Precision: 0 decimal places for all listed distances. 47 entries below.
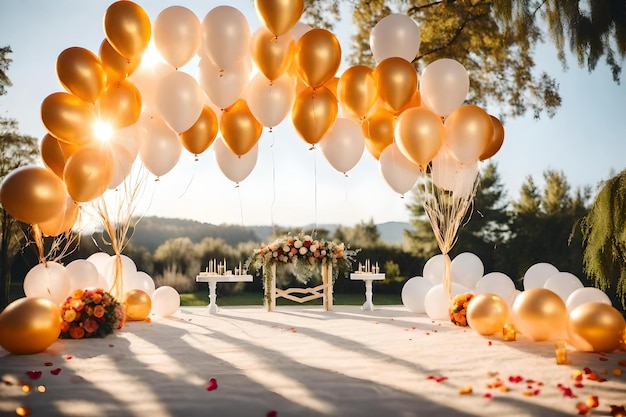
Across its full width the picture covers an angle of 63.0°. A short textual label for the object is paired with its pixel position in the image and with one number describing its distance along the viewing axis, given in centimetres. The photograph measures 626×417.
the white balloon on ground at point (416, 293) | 791
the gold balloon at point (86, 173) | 488
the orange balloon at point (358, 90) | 530
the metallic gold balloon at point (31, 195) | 464
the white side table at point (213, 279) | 843
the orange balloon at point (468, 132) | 539
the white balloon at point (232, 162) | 611
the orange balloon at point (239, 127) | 552
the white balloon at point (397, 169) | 594
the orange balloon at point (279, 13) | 465
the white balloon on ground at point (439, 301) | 693
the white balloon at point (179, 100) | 507
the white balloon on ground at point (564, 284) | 606
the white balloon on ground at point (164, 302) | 763
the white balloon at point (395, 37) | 549
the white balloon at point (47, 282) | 602
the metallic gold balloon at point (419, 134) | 515
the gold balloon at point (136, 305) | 692
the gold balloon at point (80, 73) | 488
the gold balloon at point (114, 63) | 516
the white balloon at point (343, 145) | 571
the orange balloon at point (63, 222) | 564
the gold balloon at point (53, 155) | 549
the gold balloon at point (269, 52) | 501
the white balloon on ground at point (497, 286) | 652
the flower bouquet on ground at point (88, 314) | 555
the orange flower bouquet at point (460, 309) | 639
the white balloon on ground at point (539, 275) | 693
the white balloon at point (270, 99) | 528
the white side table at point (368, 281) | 888
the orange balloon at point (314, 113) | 523
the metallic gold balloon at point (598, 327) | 442
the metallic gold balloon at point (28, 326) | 445
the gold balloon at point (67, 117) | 490
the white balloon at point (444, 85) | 535
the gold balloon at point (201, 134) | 559
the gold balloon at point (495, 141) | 598
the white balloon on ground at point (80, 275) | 657
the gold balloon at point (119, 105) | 510
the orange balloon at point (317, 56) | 497
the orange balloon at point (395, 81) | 517
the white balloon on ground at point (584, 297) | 520
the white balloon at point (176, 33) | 495
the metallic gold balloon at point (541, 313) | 480
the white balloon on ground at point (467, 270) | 755
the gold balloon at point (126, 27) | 480
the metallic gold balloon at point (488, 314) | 548
